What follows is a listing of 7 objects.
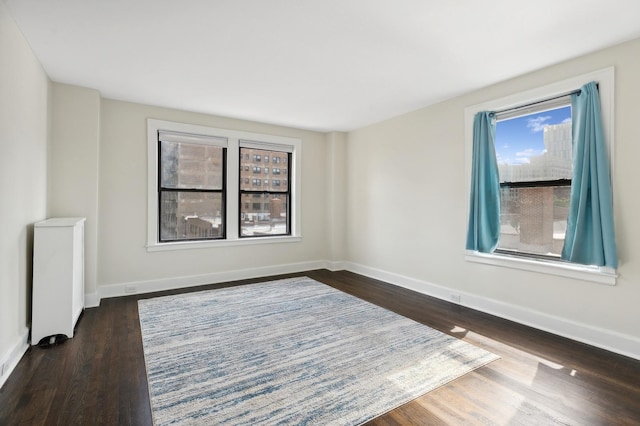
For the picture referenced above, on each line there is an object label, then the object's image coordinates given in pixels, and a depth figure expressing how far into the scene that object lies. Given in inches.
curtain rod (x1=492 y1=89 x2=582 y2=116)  115.0
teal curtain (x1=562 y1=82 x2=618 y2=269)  103.0
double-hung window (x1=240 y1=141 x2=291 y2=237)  203.5
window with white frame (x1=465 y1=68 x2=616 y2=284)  112.5
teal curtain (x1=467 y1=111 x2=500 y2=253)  138.2
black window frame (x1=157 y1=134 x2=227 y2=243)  175.2
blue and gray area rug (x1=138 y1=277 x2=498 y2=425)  74.4
